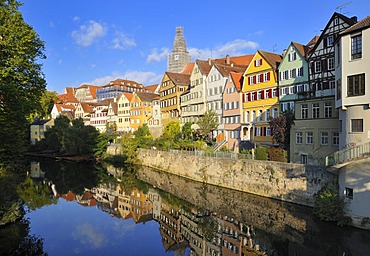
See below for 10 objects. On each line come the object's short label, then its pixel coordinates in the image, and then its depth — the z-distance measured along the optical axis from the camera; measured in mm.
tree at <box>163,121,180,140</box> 43994
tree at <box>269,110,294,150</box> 26203
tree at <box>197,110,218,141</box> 37906
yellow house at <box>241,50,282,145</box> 32812
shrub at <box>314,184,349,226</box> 17016
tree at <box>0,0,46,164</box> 15719
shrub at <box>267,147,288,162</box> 24195
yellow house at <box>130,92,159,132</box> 61550
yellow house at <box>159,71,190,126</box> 51406
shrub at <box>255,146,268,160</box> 24656
